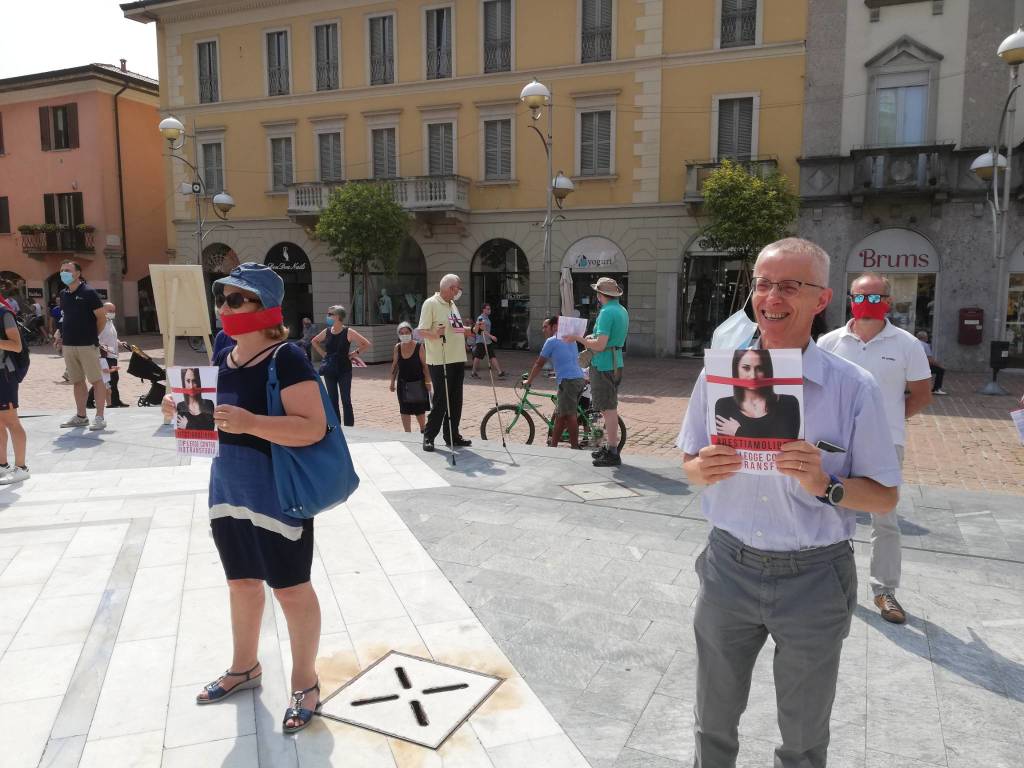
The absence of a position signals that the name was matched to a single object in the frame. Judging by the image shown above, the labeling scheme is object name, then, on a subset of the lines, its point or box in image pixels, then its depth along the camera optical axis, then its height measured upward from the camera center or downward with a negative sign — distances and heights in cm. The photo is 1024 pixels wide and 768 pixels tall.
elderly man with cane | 770 -85
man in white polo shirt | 408 -53
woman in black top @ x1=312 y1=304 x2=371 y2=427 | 986 -103
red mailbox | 1914 -133
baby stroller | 1196 -162
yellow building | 2155 +442
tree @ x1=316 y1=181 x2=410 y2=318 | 2219 +132
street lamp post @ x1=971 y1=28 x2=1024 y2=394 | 1290 +216
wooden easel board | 869 -33
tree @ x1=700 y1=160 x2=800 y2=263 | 1903 +160
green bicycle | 923 -186
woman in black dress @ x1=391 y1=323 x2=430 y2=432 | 934 -135
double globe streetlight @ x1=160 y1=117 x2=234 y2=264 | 1986 +259
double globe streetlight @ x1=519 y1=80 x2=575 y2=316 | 1627 +239
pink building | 3109 +366
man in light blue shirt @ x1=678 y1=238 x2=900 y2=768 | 212 -70
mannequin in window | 2583 -127
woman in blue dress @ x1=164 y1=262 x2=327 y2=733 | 281 -75
